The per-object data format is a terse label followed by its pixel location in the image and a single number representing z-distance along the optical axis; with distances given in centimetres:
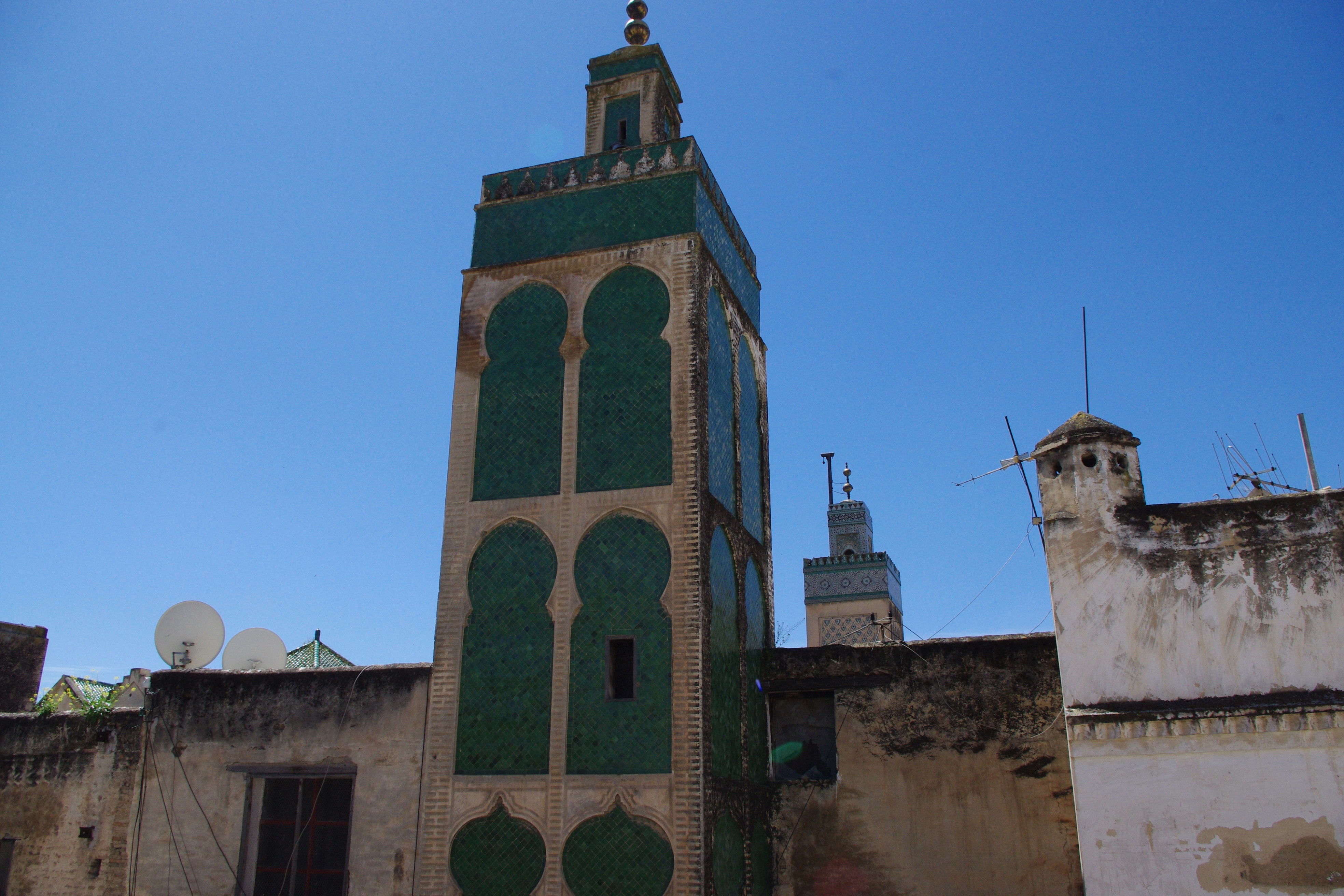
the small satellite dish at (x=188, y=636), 1282
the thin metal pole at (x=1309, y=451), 989
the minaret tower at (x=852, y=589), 2469
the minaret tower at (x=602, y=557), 1005
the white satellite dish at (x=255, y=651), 1311
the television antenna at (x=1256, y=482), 1000
